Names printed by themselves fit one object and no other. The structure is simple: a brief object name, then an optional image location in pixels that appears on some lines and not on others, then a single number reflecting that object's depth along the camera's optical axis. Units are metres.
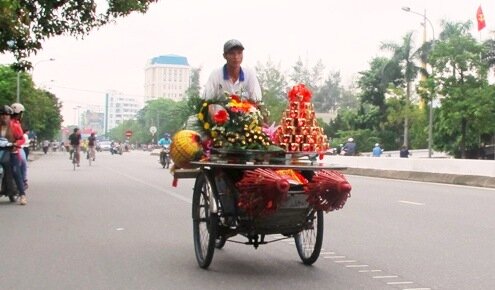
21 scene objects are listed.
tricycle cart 6.18
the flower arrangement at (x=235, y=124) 6.45
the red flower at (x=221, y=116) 6.50
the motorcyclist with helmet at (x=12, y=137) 12.42
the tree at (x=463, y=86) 42.91
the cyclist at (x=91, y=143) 33.63
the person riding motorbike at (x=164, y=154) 30.62
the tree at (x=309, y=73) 109.94
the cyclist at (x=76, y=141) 28.80
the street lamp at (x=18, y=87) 48.12
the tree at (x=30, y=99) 52.00
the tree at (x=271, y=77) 86.94
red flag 47.84
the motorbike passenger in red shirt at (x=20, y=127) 12.60
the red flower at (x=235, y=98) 6.73
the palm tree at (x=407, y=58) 62.00
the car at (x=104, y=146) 94.89
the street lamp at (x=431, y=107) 40.10
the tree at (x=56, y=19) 17.03
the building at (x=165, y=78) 156.00
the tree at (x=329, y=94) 115.06
